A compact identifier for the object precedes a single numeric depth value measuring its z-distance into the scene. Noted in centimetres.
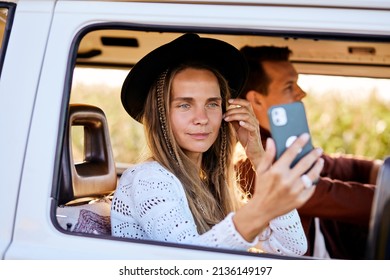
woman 212
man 341
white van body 195
